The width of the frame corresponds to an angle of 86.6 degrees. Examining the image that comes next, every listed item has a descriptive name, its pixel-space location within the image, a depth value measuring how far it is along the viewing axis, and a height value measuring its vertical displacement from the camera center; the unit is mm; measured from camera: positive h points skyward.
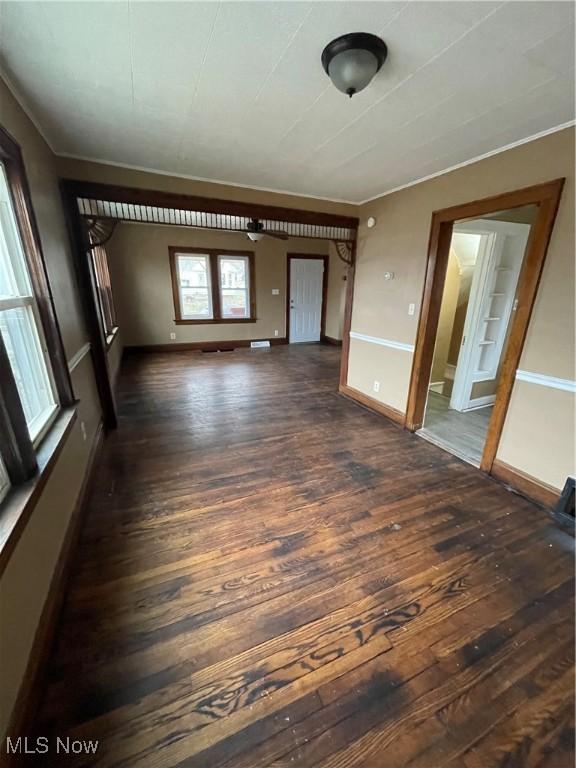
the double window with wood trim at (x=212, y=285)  6262 -16
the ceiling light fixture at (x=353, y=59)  1220 +893
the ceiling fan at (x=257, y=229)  3234 +569
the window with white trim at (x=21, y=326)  1515 -213
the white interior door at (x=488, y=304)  3287 -205
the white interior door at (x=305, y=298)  7191 -304
